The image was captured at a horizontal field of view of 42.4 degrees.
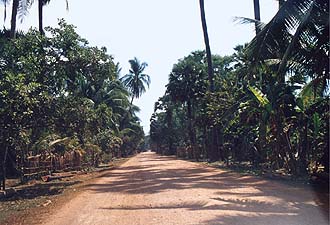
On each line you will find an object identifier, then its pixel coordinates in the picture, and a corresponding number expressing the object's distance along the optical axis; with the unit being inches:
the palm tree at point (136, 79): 2501.2
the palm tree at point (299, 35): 421.4
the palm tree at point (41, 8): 945.5
